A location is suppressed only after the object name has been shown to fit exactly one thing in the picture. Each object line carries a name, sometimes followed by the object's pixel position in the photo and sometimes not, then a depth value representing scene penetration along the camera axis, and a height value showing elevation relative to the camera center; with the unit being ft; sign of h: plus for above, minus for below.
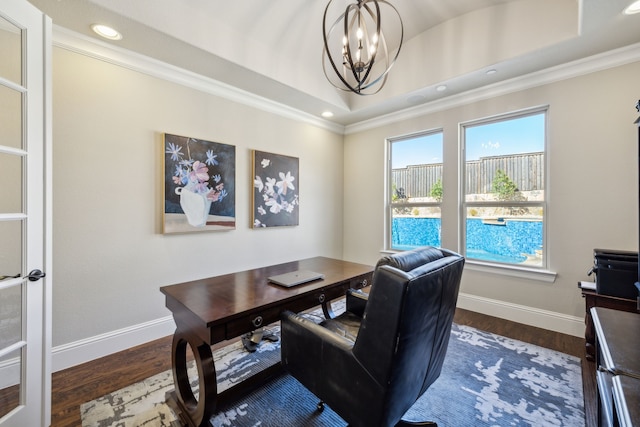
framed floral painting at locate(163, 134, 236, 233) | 8.50 +0.93
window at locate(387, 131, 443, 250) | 11.85 +1.06
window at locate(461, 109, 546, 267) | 9.43 +0.89
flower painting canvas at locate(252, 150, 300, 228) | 10.85 +0.97
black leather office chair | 3.49 -2.10
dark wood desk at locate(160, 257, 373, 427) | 4.28 -1.77
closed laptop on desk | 5.77 -1.55
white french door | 4.61 -0.14
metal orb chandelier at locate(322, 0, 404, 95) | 5.56 +6.52
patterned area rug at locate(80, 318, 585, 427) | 5.18 -4.13
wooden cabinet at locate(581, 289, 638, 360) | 6.53 -2.38
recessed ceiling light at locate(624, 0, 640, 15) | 6.02 +4.88
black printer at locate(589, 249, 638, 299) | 6.51 -1.53
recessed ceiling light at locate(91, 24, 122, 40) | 6.60 +4.69
